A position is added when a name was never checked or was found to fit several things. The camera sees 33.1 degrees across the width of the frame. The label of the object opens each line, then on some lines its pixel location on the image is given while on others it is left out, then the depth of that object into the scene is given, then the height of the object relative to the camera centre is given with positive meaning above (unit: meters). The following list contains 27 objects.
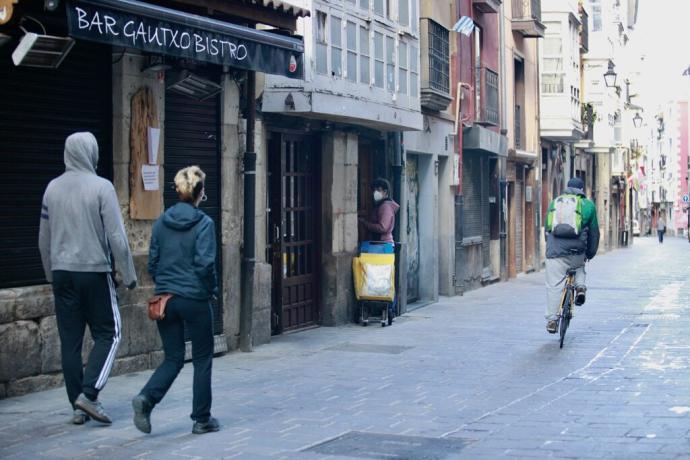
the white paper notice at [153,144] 11.01 +0.73
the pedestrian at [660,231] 71.31 -1.14
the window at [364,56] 15.51 +2.17
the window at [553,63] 36.75 +4.82
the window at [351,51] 15.05 +2.17
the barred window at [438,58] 19.96 +2.79
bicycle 13.18 -1.02
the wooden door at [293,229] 14.41 -0.14
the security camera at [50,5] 8.31 +1.56
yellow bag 15.74 -0.81
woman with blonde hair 7.66 -0.49
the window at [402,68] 17.14 +2.21
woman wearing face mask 16.16 +0.06
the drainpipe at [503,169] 27.77 +1.11
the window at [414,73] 17.70 +2.21
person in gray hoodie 8.00 -0.28
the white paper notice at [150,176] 10.91 +0.42
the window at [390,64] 16.64 +2.21
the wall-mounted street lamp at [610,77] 44.80 +5.31
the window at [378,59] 16.12 +2.21
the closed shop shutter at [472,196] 24.28 +0.43
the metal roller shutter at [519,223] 31.30 -0.22
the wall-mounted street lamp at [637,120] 65.31 +5.25
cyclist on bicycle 13.58 -0.35
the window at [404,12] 17.38 +3.09
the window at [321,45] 14.15 +2.12
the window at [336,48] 14.56 +2.15
